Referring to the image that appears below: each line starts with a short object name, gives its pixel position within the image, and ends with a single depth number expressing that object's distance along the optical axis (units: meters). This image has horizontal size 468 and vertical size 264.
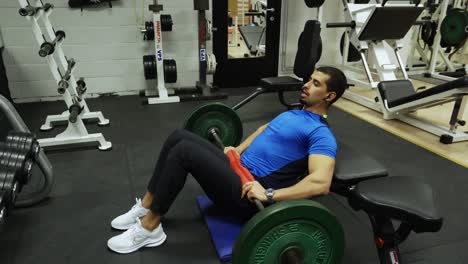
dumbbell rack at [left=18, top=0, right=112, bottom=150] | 2.81
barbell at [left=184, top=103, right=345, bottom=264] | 1.31
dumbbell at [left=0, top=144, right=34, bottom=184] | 1.77
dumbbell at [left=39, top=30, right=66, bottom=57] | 2.63
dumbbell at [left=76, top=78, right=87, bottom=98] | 3.12
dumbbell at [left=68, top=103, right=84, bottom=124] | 2.89
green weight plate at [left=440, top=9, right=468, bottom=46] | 4.94
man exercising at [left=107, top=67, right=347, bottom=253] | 1.63
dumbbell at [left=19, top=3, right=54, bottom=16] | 2.59
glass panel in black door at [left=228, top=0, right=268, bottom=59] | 4.96
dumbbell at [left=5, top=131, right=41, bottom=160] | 1.88
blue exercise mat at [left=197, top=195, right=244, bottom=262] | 1.74
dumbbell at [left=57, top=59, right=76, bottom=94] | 2.76
